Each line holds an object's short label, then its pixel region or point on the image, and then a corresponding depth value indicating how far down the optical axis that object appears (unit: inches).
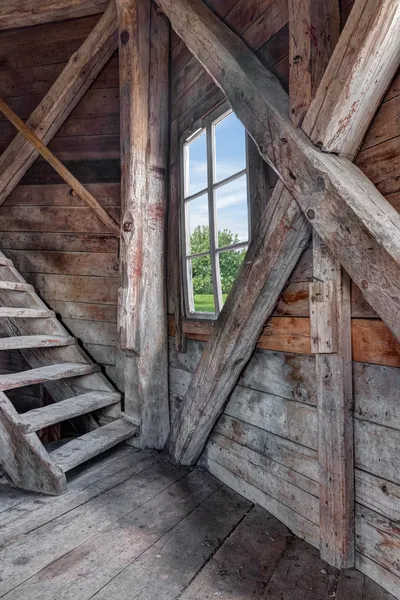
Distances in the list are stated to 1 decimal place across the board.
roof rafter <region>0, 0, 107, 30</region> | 111.9
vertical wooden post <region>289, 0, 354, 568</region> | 55.1
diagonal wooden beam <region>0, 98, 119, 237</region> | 109.2
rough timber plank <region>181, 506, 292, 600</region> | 54.0
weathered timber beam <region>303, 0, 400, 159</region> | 45.9
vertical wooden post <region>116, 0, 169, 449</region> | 92.9
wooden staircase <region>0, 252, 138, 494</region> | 78.9
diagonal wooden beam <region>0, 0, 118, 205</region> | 109.0
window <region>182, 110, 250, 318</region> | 80.0
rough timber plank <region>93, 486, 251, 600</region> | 53.7
